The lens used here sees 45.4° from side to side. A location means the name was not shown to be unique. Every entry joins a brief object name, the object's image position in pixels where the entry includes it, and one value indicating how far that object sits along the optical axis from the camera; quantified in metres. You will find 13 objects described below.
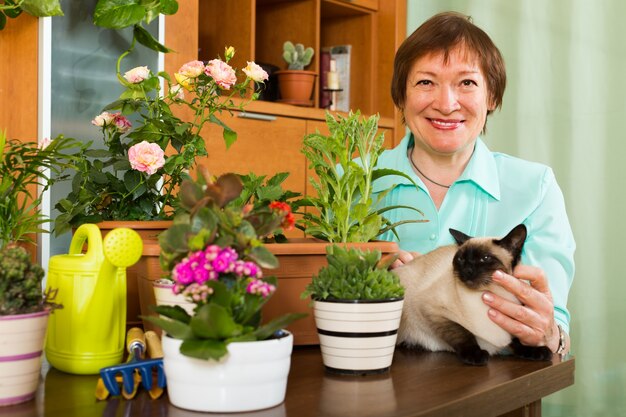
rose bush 1.42
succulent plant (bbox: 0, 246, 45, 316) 0.82
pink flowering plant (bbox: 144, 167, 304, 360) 0.79
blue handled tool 0.87
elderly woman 1.71
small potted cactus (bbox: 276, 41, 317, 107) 3.15
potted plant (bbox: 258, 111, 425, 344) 1.15
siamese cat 1.12
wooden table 0.83
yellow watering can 0.98
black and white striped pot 0.97
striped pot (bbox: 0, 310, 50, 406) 0.82
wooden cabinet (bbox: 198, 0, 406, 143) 3.11
